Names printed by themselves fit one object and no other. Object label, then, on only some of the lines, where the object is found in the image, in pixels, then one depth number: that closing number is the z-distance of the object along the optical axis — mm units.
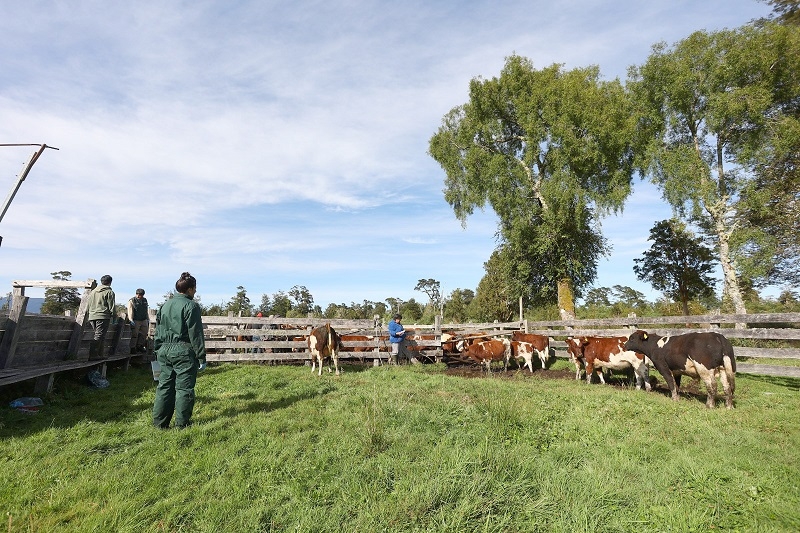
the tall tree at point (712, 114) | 17828
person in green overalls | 5387
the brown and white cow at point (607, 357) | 9422
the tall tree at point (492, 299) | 43906
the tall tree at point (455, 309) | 58531
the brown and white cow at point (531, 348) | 12727
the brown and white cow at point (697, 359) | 7020
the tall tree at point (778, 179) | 16734
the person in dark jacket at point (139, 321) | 11109
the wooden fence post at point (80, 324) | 8332
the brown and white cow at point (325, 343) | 10609
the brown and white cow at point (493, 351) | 12877
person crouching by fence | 12930
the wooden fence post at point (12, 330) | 6343
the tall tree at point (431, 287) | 94188
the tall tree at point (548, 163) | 19547
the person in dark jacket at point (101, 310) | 8742
